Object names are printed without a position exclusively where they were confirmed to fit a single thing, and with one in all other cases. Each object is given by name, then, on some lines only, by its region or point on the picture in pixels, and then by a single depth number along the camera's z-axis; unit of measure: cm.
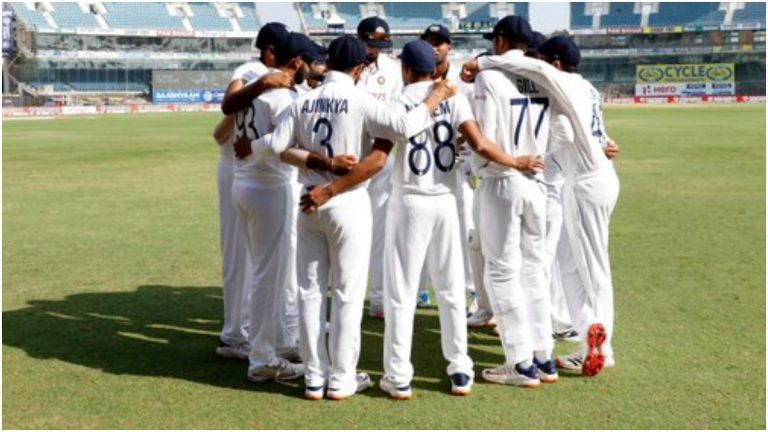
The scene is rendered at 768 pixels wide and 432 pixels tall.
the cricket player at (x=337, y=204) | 524
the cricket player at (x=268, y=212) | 578
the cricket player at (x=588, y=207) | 587
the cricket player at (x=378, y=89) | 712
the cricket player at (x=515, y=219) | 555
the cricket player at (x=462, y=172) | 692
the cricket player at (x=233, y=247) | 613
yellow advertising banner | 7981
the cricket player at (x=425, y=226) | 538
